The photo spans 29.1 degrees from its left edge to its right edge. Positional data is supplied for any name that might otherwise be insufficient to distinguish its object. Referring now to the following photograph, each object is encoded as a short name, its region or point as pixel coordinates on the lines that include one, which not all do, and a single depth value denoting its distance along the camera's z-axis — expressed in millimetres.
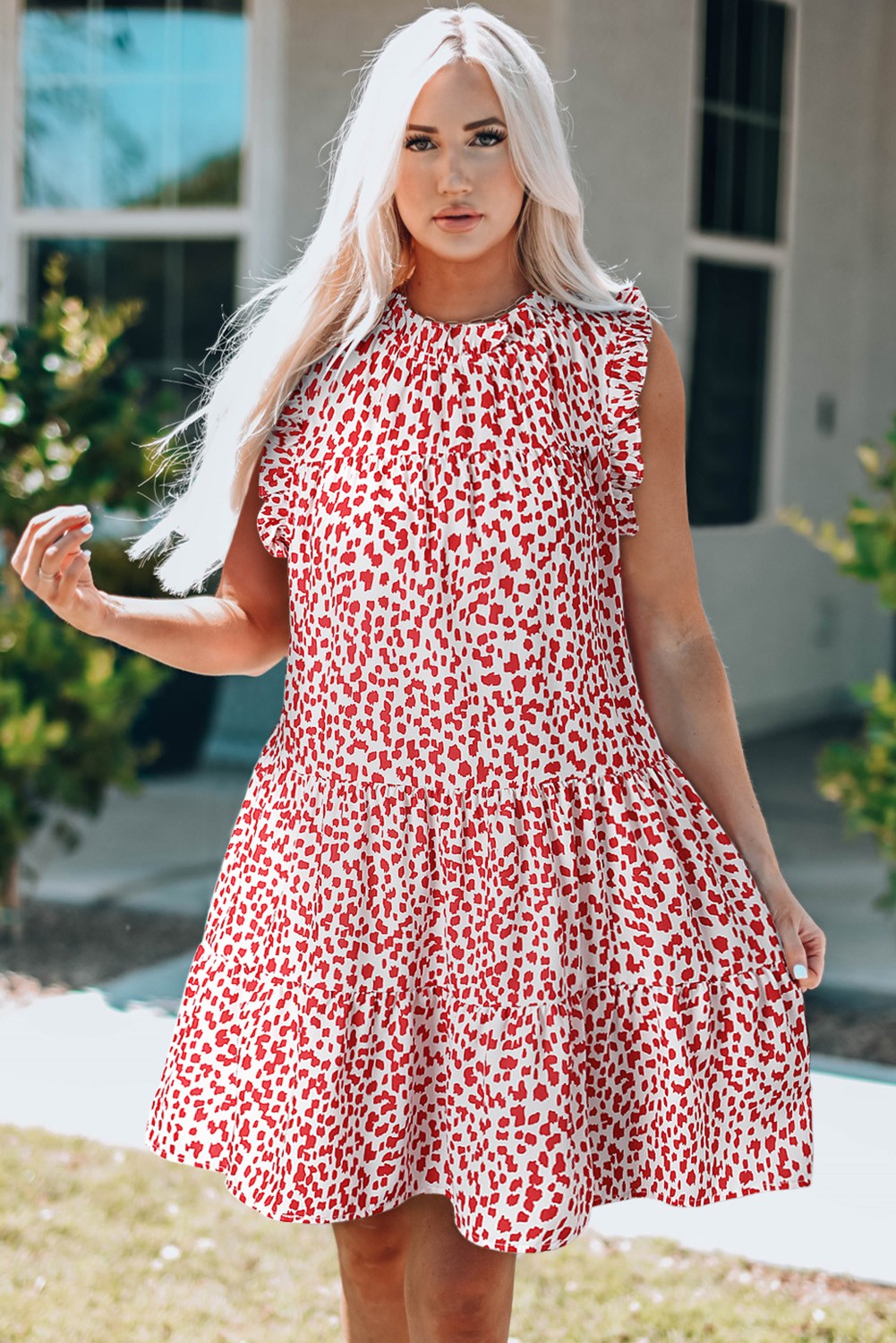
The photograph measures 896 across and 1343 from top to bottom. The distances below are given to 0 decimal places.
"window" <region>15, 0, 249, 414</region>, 7309
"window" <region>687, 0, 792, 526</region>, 7828
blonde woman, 1979
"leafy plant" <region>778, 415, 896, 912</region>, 4254
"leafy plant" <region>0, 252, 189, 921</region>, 4969
